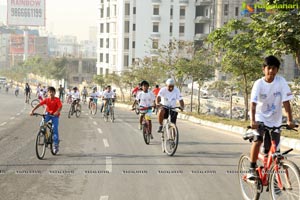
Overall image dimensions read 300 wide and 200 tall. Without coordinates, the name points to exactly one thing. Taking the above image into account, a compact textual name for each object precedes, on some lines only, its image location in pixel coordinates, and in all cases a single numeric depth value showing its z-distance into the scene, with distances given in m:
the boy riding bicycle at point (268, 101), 6.81
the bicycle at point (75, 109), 26.77
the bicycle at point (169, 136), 12.07
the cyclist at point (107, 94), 23.50
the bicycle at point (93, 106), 29.16
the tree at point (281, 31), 14.94
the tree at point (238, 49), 21.23
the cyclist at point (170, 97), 12.79
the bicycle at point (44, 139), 11.43
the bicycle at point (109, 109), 23.68
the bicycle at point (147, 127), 14.29
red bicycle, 6.04
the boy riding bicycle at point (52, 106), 11.98
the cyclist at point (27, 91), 42.31
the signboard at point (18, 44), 192.00
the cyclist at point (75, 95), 26.50
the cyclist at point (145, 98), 15.10
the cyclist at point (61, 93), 43.23
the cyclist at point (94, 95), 28.89
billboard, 116.12
